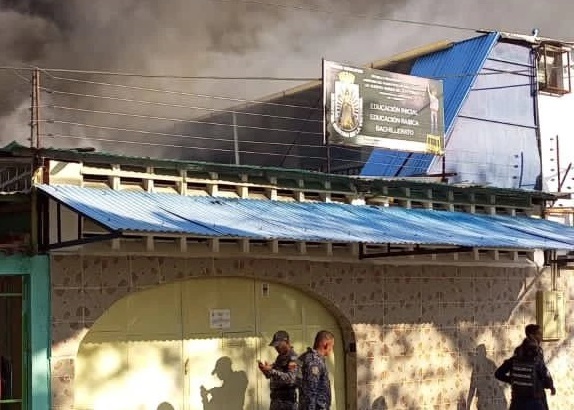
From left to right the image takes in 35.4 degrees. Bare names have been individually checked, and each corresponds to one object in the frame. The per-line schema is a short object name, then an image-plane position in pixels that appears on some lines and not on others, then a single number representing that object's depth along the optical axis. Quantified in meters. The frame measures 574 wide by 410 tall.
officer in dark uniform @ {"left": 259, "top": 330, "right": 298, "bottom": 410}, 8.34
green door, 8.65
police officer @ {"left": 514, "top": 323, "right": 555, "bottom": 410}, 10.18
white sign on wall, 10.01
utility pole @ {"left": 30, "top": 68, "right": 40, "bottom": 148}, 8.84
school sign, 11.72
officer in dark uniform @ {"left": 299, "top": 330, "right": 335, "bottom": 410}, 8.09
